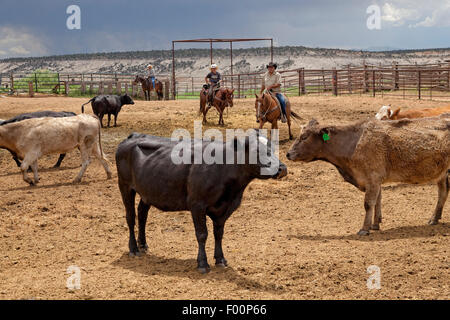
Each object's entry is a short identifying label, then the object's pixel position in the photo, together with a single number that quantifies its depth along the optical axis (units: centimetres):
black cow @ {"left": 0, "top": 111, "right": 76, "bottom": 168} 1167
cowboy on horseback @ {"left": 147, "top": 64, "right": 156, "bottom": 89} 2752
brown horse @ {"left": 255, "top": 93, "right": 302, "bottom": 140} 1388
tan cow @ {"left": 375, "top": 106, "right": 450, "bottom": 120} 1075
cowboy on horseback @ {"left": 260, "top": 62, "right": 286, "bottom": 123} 1404
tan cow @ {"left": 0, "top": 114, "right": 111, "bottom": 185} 1054
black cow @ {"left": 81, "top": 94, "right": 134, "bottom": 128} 1738
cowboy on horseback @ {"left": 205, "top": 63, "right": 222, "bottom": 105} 1759
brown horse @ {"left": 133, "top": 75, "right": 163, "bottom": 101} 2762
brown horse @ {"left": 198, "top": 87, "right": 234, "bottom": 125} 1733
